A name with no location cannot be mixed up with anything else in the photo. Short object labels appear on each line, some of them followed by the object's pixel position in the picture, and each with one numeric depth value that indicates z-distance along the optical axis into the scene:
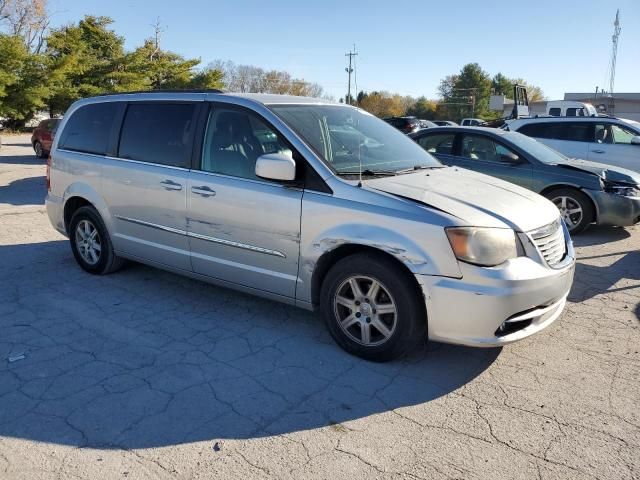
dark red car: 18.23
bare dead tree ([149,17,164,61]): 45.25
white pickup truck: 23.58
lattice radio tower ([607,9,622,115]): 55.79
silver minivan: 3.27
